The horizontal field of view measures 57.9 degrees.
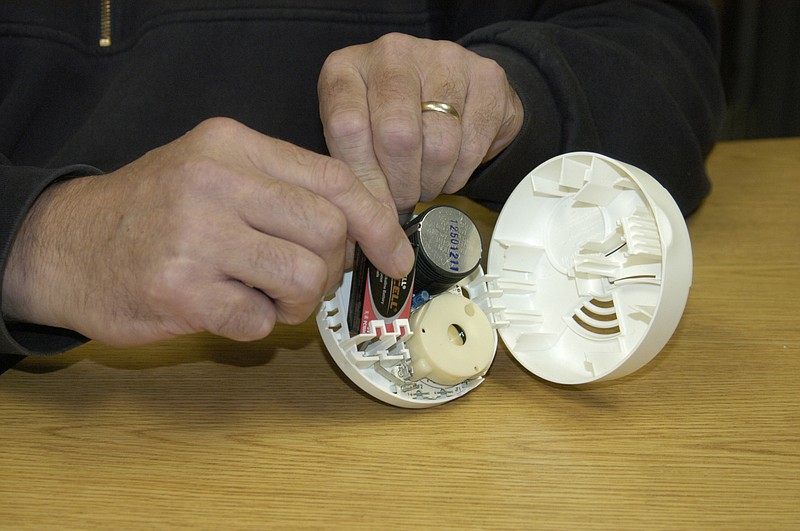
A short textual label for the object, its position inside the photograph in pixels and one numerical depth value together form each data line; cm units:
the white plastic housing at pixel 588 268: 61
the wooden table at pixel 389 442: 57
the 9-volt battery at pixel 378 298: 64
